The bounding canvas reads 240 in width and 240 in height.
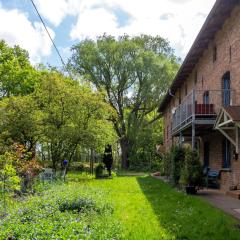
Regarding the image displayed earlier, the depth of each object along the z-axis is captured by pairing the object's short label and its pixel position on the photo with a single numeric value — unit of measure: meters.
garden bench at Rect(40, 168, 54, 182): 11.43
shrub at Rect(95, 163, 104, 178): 18.06
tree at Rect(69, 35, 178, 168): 27.63
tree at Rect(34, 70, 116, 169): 13.39
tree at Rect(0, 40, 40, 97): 24.83
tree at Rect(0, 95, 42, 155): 12.64
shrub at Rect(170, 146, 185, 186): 11.79
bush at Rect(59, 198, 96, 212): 6.03
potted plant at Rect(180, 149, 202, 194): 9.99
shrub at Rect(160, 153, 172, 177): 15.62
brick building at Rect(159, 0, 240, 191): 9.78
